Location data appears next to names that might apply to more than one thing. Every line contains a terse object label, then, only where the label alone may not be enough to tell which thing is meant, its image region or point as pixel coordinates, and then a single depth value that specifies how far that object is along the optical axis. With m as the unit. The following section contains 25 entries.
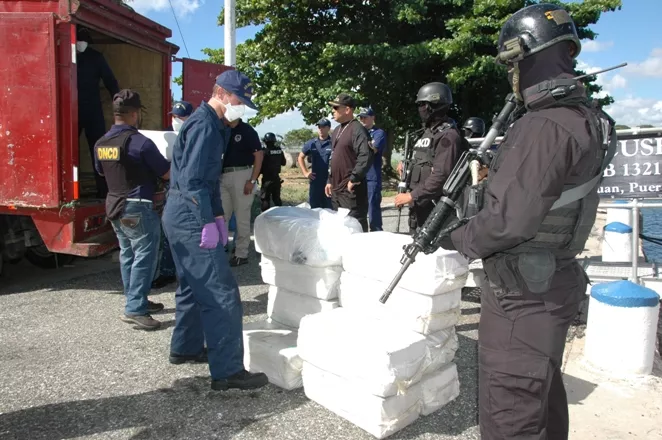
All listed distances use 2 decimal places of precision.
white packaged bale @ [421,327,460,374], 3.07
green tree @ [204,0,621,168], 14.20
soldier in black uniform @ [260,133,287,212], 9.98
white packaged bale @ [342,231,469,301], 3.06
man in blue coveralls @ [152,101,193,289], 5.78
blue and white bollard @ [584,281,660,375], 3.69
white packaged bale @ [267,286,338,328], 3.64
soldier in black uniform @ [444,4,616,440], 1.92
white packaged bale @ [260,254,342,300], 3.58
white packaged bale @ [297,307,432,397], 2.69
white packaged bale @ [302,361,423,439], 2.74
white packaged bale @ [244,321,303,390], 3.28
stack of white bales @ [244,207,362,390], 3.39
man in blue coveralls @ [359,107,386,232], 7.82
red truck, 4.84
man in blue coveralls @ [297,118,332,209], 8.24
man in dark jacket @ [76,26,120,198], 6.09
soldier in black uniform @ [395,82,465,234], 4.12
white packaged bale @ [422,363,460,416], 3.04
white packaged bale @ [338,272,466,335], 3.10
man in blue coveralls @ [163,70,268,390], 3.22
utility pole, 10.12
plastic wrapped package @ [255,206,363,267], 3.55
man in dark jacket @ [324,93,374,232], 5.45
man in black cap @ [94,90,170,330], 4.38
